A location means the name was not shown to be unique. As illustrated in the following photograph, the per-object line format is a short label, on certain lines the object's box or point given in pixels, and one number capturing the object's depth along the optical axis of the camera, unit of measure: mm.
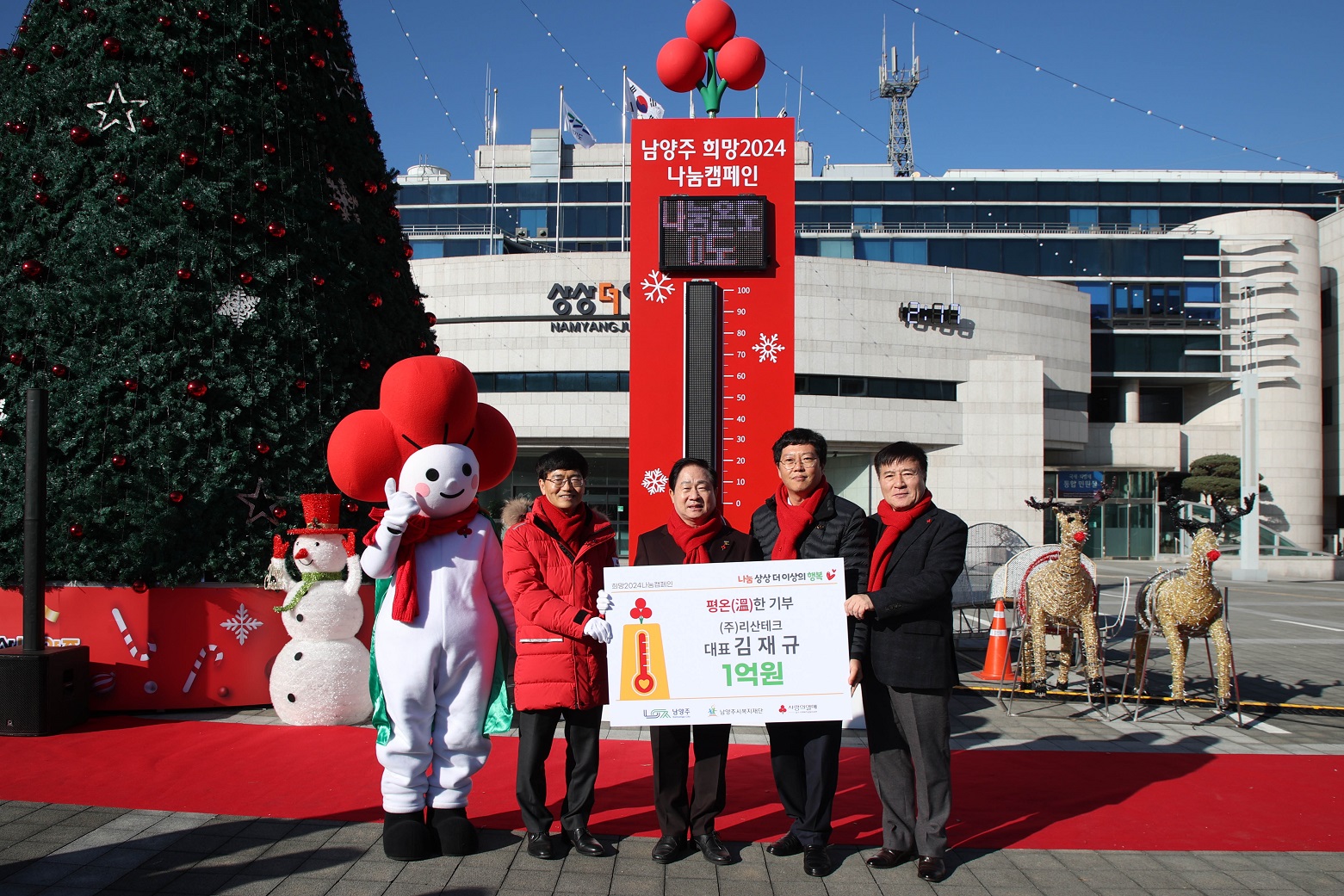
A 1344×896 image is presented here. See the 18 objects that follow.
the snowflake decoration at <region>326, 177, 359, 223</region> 6641
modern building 28594
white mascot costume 3656
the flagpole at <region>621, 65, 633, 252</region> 32438
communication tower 54094
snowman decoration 5617
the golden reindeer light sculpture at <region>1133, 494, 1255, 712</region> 6449
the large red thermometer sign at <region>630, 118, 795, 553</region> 6422
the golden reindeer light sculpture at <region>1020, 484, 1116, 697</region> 6977
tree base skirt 5859
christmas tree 5793
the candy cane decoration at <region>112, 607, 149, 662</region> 5871
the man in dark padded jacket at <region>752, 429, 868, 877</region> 3664
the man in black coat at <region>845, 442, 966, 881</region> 3631
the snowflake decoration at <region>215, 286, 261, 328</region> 6035
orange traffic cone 7844
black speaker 5219
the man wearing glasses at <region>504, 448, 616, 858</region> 3689
